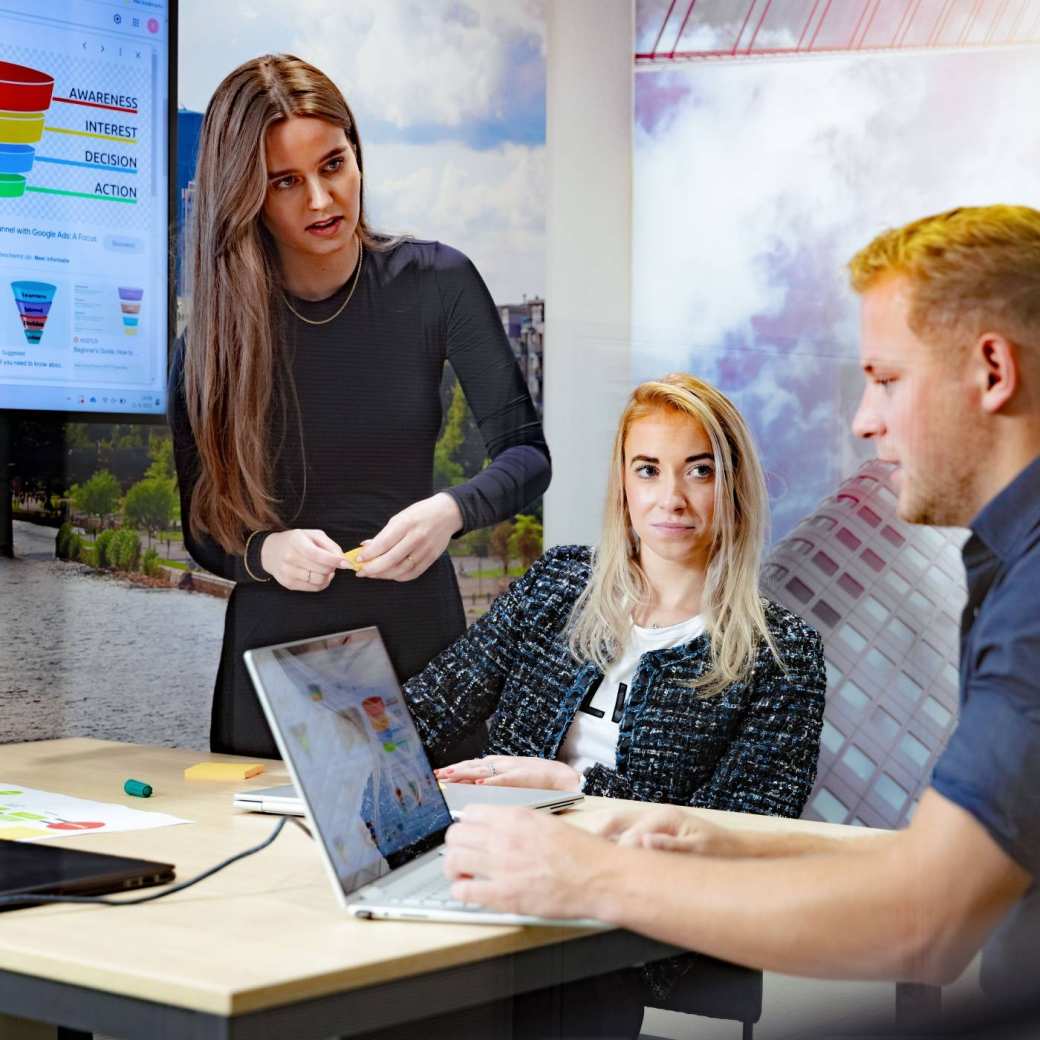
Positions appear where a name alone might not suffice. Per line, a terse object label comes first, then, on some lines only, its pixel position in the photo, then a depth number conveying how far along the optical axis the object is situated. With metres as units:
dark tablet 1.39
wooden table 1.14
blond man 1.20
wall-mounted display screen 2.63
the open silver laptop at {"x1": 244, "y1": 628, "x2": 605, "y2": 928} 1.34
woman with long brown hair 2.54
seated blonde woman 1.85
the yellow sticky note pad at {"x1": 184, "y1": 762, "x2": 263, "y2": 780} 2.23
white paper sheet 1.75
